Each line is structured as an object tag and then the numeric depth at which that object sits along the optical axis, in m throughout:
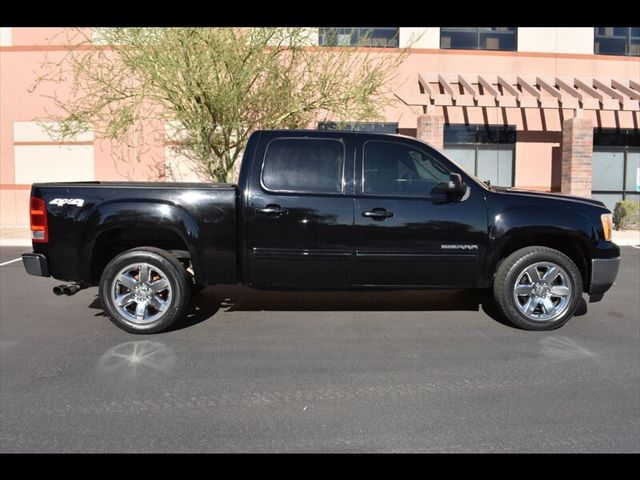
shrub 15.45
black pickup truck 5.18
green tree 10.75
